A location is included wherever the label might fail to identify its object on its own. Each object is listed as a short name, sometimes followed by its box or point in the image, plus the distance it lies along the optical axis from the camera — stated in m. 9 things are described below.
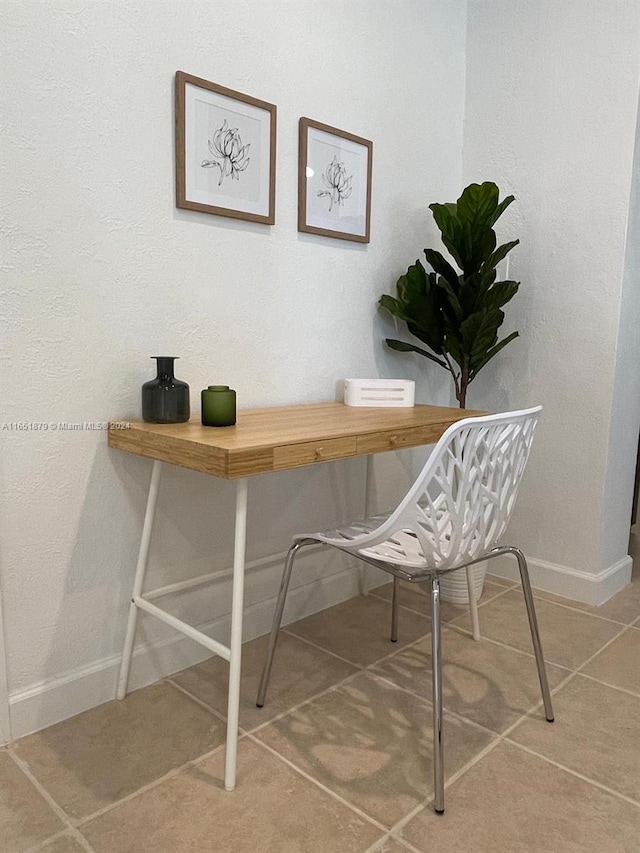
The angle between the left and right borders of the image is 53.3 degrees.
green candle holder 1.46
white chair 1.23
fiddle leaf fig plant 2.06
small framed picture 1.89
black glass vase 1.48
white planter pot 2.22
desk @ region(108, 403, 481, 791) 1.24
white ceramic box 1.98
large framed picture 1.59
